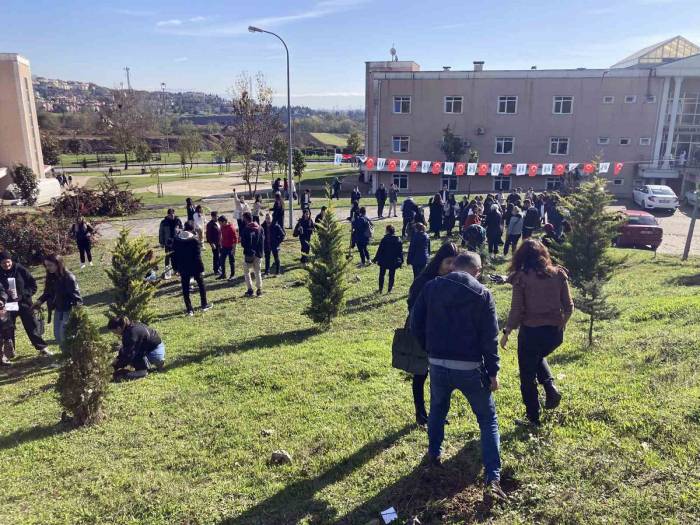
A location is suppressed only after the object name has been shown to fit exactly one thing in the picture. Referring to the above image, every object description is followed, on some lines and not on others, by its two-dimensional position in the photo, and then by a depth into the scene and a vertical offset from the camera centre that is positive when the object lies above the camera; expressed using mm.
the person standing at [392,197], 23562 -2472
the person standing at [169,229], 13141 -2198
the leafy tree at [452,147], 35562 -371
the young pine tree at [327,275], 9461 -2405
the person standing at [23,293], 8375 -2456
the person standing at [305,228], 14422 -2401
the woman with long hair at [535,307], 4402 -1373
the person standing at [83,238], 14781 -2780
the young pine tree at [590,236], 9617 -1734
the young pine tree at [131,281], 8930 -2403
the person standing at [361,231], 13742 -2377
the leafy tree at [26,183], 30969 -2547
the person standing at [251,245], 11246 -2251
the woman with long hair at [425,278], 4773 -1280
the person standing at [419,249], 10359 -2129
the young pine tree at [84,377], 5805 -2616
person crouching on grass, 7344 -2981
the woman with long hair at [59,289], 8000 -2285
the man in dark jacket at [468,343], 3678 -1417
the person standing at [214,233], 13156 -2299
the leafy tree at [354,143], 59056 -203
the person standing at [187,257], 9875 -2202
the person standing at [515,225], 14750 -2323
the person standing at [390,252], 11117 -2347
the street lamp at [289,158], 21125 -721
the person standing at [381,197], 23208 -2439
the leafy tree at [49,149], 51875 -859
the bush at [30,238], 17078 -3201
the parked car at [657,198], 28281 -3035
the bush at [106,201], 25438 -2995
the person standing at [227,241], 12836 -2450
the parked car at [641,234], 18391 -3204
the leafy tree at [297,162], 35000 -1387
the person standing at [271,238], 13429 -2524
